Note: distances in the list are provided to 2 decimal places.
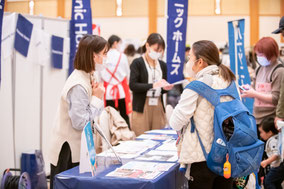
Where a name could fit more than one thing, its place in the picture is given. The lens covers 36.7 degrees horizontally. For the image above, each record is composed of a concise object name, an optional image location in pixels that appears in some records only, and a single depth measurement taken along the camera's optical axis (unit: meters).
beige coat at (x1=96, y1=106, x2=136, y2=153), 4.05
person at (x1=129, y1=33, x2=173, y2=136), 4.58
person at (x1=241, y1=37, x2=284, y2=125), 4.12
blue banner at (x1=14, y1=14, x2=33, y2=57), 4.40
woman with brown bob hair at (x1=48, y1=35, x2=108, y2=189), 2.73
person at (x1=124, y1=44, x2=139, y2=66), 8.17
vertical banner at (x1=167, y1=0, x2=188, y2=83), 4.87
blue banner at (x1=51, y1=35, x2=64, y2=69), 5.09
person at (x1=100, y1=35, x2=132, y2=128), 6.14
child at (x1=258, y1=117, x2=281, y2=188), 3.92
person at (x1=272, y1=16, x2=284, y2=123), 3.65
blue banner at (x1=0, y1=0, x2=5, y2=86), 3.19
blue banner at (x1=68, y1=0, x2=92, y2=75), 5.05
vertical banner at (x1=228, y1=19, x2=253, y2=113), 4.96
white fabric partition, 4.32
